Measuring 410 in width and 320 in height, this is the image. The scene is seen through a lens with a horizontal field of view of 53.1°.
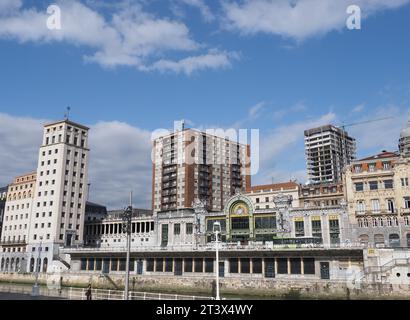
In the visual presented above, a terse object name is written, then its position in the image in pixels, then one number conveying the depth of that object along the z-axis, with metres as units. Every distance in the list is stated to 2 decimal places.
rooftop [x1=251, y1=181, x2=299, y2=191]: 117.88
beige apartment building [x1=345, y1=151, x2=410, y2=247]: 75.81
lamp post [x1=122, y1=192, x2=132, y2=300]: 41.37
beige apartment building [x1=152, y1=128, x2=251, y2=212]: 145.12
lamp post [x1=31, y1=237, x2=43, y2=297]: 45.53
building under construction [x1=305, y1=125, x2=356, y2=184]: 196.25
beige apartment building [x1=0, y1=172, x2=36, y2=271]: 114.19
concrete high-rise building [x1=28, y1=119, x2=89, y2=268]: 108.25
